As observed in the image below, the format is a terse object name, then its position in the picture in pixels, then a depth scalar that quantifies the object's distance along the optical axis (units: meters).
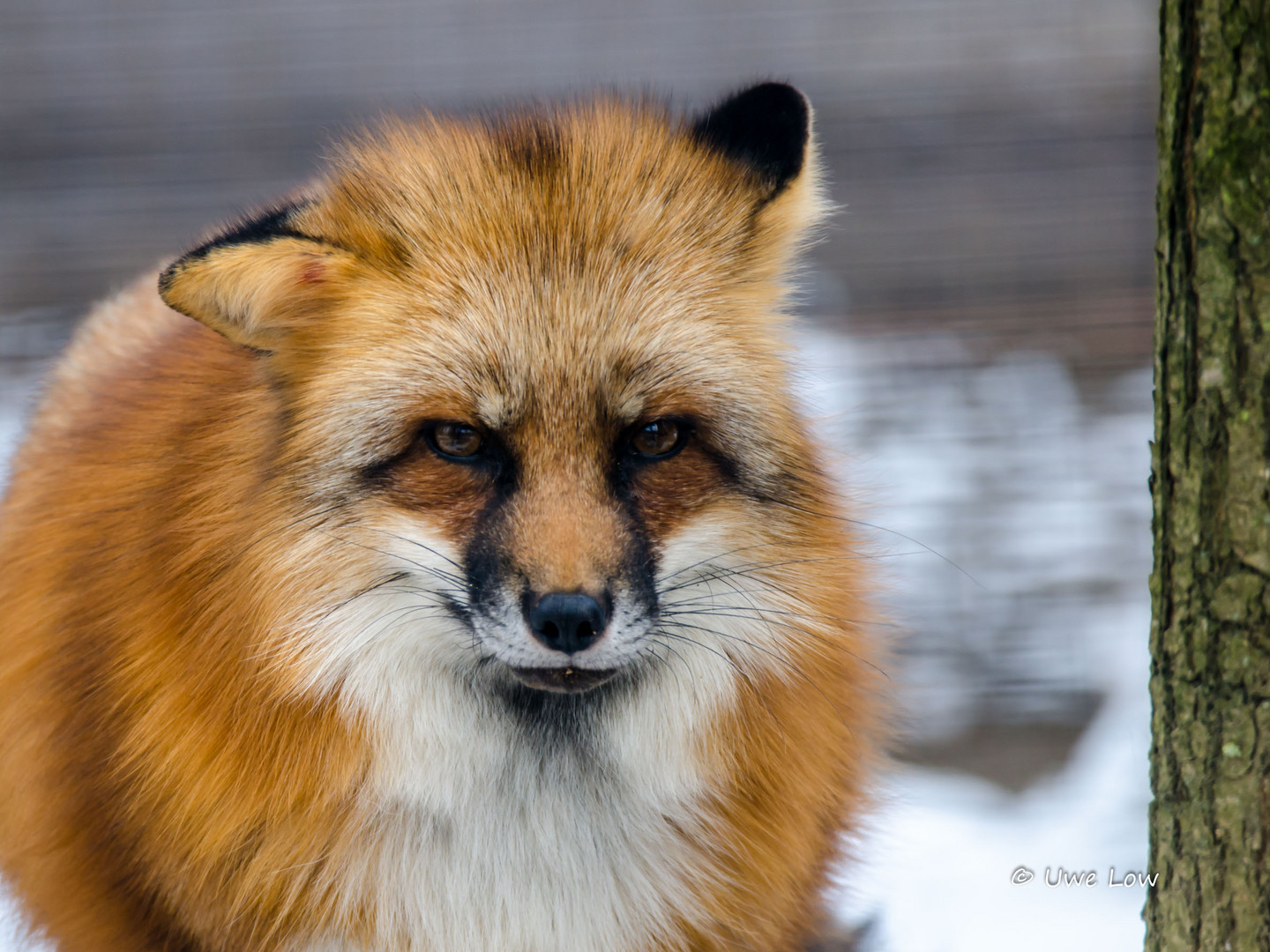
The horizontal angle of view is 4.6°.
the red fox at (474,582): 3.56
